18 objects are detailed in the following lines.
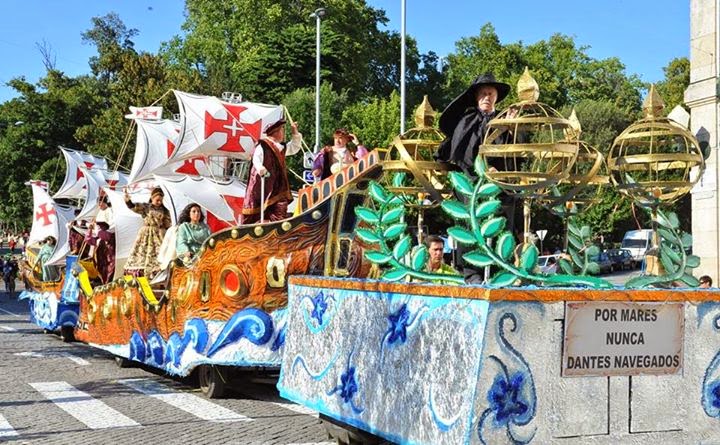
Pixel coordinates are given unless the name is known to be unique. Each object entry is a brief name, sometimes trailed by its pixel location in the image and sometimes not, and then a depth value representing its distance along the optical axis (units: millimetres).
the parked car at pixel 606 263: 37288
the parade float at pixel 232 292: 8781
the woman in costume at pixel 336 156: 9711
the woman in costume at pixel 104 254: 14992
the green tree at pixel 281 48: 46406
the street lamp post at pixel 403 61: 26705
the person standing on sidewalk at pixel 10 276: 34250
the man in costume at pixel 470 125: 5703
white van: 40209
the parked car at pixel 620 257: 40203
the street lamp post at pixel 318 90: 30656
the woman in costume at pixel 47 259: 18406
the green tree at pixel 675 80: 55250
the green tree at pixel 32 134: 49688
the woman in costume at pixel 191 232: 10211
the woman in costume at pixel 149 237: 12844
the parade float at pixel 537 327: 4340
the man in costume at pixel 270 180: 9266
